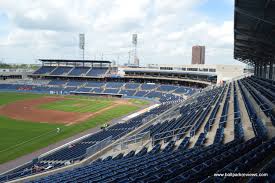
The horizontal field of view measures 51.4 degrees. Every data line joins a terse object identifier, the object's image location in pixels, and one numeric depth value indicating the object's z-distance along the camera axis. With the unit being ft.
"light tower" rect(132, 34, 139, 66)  388.76
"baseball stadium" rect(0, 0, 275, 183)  31.27
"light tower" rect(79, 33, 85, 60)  371.08
